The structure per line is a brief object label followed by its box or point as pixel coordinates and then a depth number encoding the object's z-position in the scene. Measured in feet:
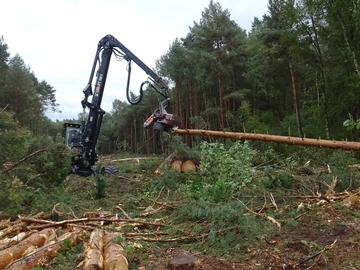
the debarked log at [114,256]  10.81
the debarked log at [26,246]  13.09
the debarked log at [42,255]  12.03
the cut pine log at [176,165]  35.73
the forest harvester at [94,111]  35.14
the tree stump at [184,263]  10.92
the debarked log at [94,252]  10.80
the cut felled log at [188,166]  35.79
